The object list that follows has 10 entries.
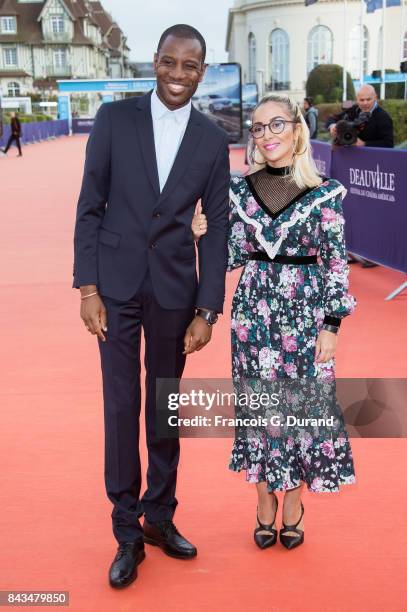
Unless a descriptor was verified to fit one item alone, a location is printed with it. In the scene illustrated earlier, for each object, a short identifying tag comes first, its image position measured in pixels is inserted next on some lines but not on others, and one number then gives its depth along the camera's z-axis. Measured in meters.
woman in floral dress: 3.42
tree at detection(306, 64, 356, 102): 46.94
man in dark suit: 3.22
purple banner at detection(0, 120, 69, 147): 40.43
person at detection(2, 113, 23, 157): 33.97
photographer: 9.79
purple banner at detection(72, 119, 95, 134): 59.12
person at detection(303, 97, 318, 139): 19.20
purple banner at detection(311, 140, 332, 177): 10.61
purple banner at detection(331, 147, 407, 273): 8.41
